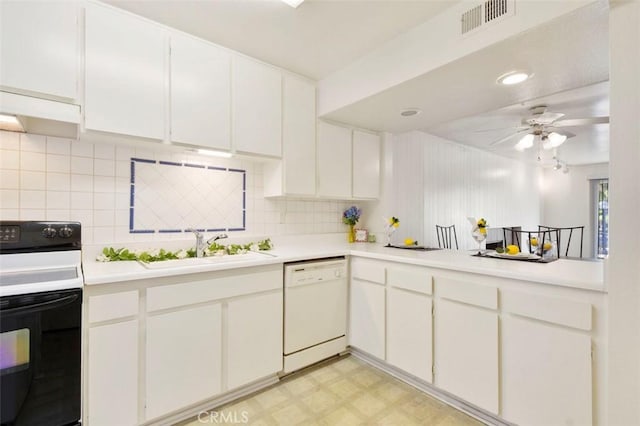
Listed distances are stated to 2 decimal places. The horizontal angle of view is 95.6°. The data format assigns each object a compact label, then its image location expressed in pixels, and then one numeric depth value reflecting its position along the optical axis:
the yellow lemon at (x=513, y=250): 1.98
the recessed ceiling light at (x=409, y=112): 2.40
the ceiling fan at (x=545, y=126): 2.74
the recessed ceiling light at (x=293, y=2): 1.52
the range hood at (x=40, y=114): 1.37
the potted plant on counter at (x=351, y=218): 3.09
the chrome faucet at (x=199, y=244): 2.08
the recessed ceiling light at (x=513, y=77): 1.76
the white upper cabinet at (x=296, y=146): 2.42
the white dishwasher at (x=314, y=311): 2.11
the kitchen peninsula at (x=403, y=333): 1.37
